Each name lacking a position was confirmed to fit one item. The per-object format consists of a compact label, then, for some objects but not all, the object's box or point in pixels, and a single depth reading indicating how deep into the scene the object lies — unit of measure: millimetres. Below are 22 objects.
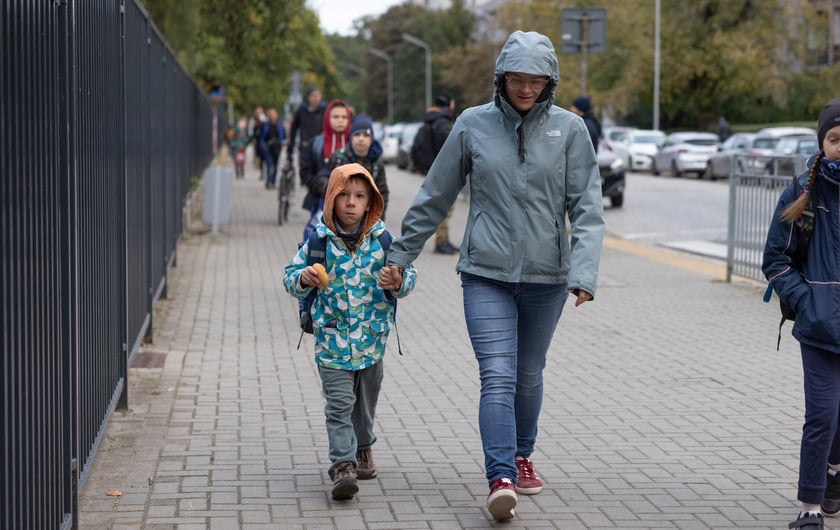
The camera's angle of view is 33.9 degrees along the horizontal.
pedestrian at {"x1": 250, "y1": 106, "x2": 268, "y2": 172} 32844
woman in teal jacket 5242
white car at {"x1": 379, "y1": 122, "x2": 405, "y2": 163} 52406
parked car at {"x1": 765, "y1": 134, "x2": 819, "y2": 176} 32250
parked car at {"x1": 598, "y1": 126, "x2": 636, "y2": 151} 47625
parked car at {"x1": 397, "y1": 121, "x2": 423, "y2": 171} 46156
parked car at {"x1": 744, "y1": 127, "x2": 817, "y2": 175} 35875
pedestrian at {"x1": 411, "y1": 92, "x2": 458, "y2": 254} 15609
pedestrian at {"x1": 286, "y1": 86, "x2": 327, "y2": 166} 18734
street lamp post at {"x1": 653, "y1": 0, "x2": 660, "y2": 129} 55781
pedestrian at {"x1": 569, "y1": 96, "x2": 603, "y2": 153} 15219
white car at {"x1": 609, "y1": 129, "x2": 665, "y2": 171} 45281
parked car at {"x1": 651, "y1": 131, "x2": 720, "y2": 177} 40812
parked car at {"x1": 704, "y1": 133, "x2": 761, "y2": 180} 37972
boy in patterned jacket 5527
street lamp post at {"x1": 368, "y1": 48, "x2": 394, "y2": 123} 114462
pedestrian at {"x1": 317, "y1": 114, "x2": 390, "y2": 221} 9625
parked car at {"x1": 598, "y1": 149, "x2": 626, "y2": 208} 26891
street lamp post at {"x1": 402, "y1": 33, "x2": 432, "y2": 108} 96406
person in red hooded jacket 10547
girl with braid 4980
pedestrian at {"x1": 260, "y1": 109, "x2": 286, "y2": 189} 28578
